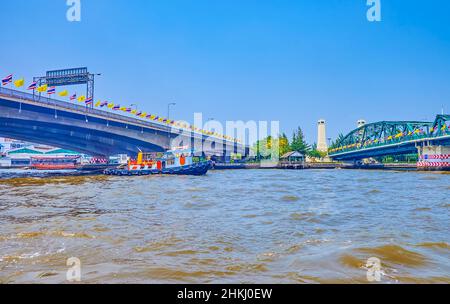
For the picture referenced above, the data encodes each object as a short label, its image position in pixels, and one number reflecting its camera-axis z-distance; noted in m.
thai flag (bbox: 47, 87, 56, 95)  57.93
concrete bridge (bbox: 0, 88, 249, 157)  52.38
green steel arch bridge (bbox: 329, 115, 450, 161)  71.93
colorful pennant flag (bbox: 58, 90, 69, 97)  65.19
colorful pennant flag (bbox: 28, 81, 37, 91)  54.72
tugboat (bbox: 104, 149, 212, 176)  51.59
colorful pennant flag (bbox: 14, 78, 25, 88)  53.12
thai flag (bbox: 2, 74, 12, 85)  50.38
